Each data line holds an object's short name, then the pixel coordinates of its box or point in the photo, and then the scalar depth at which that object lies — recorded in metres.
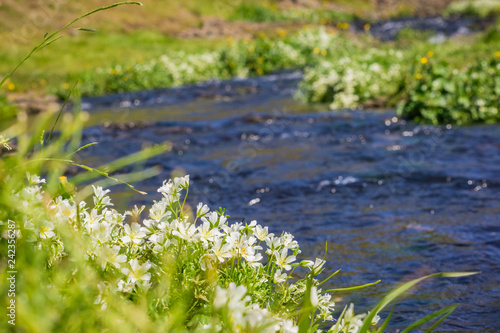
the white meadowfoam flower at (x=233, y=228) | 2.13
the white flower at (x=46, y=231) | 1.90
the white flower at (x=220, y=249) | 2.02
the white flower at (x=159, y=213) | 2.12
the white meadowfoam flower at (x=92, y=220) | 2.05
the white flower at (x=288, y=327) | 1.66
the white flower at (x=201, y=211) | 2.15
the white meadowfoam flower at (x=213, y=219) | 2.11
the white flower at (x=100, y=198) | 2.18
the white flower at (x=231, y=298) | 1.40
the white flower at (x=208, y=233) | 2.05
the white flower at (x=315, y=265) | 2.01
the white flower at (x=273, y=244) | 2.19
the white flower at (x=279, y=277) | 2.14
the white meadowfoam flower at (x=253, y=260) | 2.08
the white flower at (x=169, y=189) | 2.17
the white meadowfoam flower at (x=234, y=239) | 2.08
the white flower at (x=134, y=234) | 2.03
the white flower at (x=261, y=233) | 2.21
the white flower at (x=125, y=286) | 1.76
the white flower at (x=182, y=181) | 2.12
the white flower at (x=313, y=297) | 1.73
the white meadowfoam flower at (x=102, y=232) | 1.97
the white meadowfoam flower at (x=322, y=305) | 2.12
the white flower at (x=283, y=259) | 2.16
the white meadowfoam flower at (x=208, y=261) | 2.03
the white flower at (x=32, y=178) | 2.03
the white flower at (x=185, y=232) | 1.96
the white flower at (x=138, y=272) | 1.83
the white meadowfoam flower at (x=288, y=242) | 2.19
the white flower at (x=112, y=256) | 1.85
